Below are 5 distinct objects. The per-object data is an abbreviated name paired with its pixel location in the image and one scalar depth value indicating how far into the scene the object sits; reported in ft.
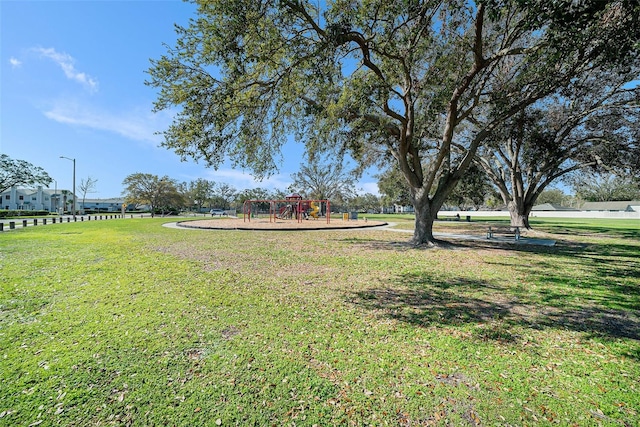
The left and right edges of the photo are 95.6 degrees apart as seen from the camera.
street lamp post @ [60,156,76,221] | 107.26
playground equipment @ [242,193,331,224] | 112.37
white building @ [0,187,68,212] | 239.09
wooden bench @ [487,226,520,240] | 45.80
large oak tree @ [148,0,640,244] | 19.67
